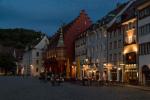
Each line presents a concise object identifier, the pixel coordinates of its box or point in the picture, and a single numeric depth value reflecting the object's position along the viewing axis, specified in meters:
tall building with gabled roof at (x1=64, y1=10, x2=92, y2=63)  71.83
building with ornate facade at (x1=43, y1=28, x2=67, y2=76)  73.21
